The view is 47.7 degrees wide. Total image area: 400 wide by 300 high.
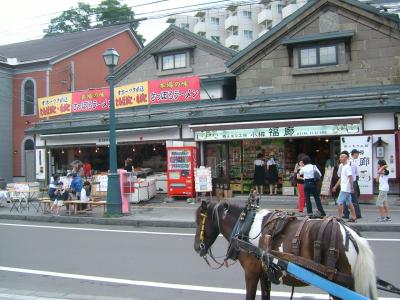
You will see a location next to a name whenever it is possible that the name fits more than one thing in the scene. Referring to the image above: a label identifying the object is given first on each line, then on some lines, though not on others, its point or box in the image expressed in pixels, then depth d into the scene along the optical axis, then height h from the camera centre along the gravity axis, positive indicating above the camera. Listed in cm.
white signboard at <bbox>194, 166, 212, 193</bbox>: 1788 -65
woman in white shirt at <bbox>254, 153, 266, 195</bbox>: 1847 -44
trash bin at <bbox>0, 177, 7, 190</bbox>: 2355 -88
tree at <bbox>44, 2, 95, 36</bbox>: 4806 +1576
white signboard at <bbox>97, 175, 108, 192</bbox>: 2055 -73
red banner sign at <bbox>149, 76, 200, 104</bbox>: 1994 +334
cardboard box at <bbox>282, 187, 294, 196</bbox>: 1859 -121
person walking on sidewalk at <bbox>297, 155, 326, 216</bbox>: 1331 -62
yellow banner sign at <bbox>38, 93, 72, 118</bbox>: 2373 +329
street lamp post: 1564 -5
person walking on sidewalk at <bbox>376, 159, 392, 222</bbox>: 1245 -79
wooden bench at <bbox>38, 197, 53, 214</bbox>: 1741 -156
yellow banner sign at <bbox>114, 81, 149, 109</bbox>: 2102 +333
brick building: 3022 +566
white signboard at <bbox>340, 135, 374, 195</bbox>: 1591 -15
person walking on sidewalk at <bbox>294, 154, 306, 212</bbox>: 1439 -92
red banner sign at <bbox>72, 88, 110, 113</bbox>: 2239 +333
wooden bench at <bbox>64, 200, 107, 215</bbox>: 1618 -136
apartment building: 6856 +2269
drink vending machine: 1844 -20
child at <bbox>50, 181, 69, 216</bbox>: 1711 -118
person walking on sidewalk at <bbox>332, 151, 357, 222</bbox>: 1236 -65
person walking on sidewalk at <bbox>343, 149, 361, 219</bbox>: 1288 -100
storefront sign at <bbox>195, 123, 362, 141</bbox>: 1639 +114
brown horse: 397 -82
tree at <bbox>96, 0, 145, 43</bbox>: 4673 +1688
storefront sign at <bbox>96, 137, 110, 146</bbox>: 2181 +120
